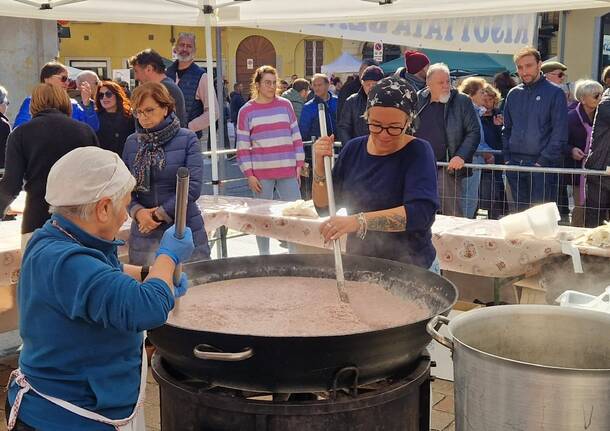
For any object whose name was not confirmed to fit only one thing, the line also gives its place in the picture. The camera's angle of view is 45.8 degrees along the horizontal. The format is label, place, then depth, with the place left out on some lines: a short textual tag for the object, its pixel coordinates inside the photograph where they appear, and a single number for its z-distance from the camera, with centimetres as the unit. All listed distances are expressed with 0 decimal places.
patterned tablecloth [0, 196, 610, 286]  450
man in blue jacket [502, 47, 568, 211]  652
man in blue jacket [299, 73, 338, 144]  902
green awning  2092
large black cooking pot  221
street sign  1658
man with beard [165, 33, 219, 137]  695
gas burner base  231
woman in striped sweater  665
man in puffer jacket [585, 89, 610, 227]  618
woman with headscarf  302
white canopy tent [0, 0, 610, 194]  598
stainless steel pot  200
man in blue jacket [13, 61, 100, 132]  665
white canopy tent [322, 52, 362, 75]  2358
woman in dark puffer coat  428
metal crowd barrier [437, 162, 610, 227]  617
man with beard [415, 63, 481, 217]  653
